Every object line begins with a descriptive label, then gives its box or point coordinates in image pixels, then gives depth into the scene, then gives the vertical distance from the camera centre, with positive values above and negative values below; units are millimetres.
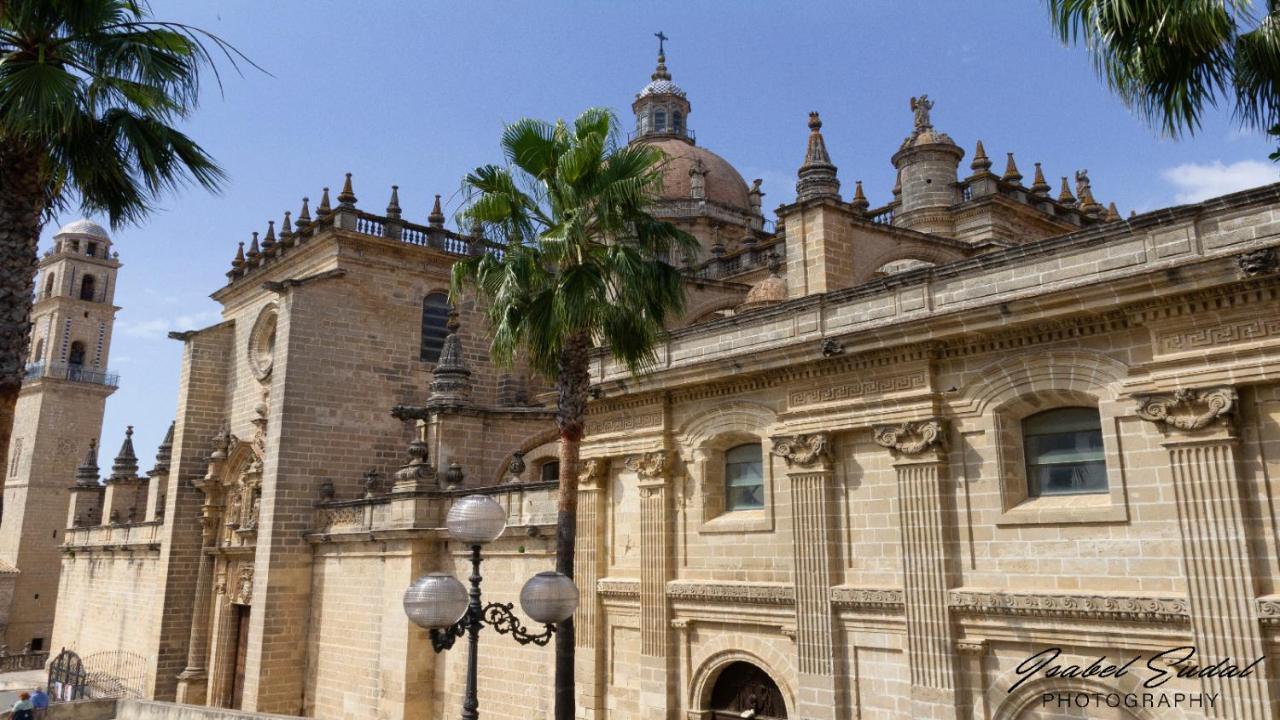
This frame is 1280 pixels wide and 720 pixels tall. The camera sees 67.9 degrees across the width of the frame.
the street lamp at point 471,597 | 8859 -62
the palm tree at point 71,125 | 9070 +4639
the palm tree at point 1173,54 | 8133 +4612
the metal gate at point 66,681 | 30223 -2851
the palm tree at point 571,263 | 12555 +4313
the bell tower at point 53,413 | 45125 +8721
